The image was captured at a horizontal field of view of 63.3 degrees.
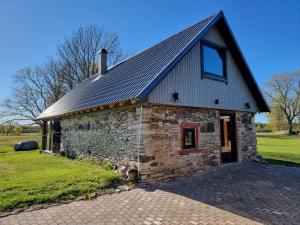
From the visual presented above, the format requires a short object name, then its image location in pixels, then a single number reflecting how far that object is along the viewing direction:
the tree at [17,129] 26.46
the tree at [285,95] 43.66
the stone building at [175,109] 7.68
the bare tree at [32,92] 25.77
